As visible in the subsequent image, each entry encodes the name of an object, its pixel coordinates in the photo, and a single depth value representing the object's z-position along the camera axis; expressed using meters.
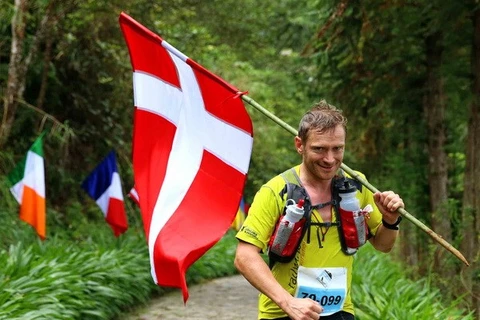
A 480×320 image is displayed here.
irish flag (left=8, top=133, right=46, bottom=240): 12.17
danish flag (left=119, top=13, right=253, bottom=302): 4.96
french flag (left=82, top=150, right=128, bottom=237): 14.05
